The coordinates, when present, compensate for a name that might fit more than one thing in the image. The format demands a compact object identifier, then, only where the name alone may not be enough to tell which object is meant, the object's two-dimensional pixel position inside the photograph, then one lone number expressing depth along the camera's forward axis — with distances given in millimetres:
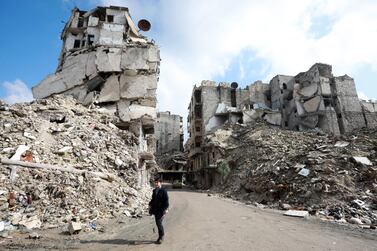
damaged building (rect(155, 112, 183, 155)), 56219
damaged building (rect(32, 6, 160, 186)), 21156
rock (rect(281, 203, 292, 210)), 12516
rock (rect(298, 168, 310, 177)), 14834
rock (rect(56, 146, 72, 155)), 10945
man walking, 5707
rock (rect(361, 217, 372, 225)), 8630
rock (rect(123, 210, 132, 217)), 9312
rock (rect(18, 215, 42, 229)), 6416
